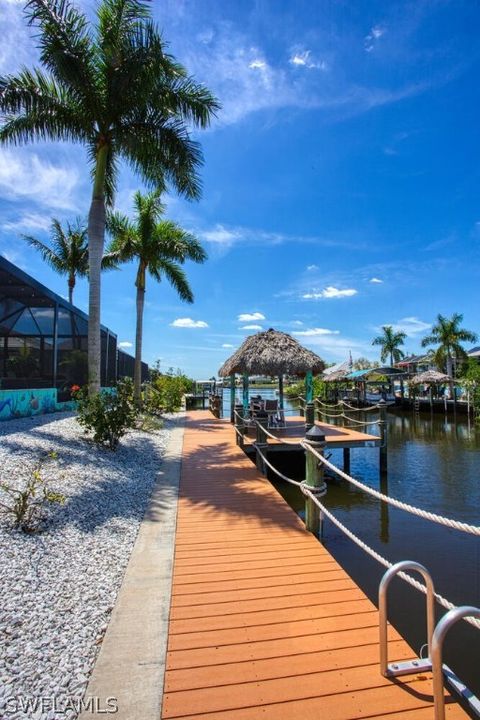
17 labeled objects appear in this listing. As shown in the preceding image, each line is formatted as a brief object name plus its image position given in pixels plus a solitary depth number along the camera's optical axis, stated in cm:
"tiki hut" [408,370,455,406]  3203
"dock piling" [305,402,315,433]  881
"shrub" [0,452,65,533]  427
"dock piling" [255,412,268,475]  791
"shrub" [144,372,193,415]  1631
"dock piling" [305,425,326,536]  464
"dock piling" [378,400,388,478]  1072
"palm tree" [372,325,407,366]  5631
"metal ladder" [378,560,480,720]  174
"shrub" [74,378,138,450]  837
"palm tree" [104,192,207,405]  1670
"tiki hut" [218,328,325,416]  1368
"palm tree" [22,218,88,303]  2482
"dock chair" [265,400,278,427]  1317
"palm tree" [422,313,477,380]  4094
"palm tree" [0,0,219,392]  953
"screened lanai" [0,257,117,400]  1642
